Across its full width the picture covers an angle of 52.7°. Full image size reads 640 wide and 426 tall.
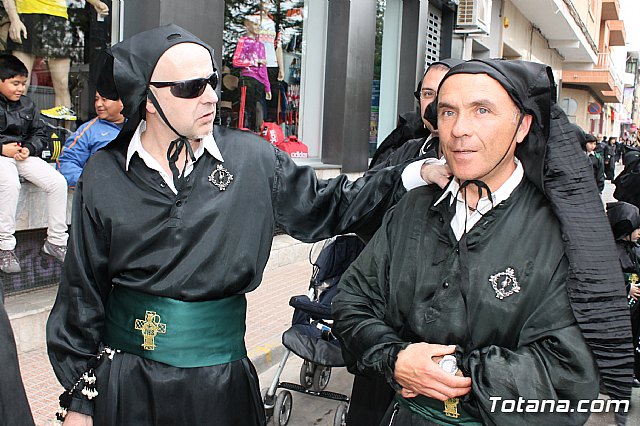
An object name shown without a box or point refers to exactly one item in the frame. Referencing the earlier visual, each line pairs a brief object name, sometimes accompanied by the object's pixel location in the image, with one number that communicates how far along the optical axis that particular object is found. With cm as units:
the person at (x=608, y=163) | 2511
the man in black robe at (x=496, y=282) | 173
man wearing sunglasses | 223
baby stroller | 416
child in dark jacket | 474
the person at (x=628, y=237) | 540
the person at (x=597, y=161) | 1081
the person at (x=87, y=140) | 519
